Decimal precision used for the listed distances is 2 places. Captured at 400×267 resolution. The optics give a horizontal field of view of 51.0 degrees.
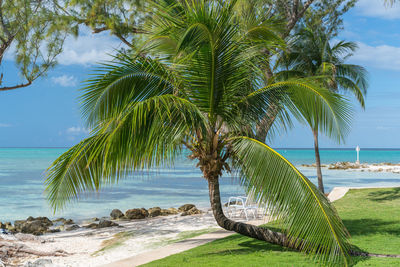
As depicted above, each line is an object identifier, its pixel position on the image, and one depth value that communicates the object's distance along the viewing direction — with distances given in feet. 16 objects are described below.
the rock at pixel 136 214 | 54.65
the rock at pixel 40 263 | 26.43
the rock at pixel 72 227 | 48.34
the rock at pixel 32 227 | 46.37
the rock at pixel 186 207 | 61.36
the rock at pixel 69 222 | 54.62
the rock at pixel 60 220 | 56.11
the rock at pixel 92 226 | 47.87
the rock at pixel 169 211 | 58.90
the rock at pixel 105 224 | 47.20
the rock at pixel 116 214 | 56.03
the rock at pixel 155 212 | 57.11
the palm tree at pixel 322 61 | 57.36
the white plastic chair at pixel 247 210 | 43.56
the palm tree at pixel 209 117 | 19.81
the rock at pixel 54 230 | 47.14
